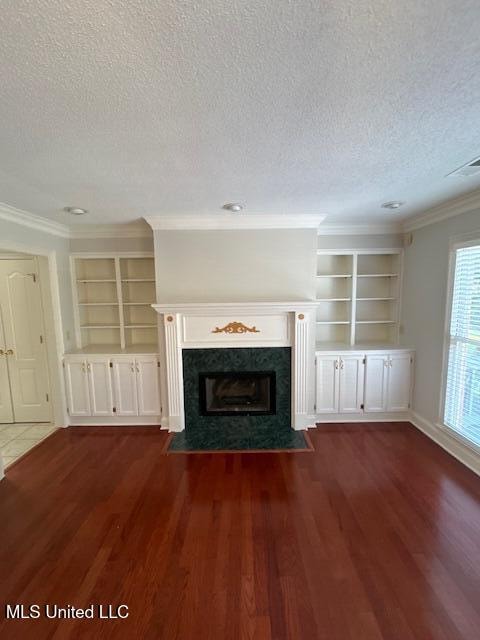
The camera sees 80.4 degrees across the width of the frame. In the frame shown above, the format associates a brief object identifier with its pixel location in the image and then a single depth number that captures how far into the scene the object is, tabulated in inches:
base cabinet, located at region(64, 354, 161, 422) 143.2
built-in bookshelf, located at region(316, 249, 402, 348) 158.2
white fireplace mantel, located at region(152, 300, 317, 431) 132.6
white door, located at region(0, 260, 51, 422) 142.6
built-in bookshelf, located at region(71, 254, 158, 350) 155.6
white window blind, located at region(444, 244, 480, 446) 106.6
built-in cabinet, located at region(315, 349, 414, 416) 142.6
